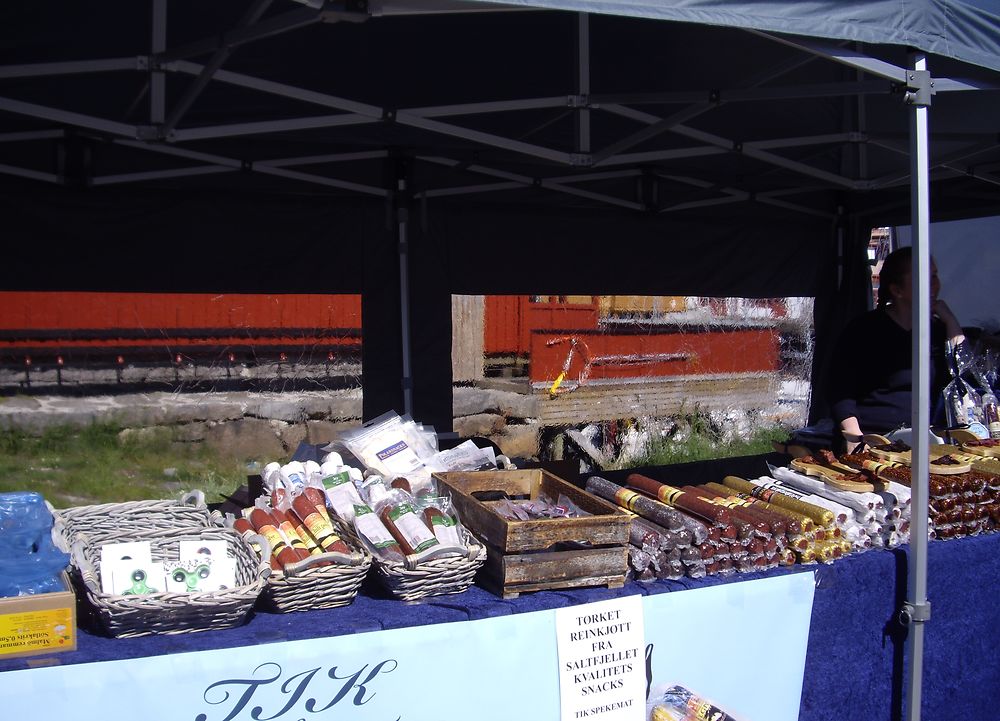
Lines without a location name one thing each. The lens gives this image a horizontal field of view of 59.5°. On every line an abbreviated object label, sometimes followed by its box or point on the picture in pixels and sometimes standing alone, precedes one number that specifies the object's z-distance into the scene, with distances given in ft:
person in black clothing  11.60
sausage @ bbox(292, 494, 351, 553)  6.51
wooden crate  6.64
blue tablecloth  6.09
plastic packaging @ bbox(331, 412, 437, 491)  8.54
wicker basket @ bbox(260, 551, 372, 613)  6.27
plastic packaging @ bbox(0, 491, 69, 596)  5.79
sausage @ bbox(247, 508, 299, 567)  6.36
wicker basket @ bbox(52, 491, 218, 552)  6.62
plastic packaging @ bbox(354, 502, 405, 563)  6.63
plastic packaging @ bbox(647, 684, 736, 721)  6.79
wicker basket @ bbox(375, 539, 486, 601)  6.48
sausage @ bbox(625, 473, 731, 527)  7.62
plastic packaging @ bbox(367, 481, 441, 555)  6.57
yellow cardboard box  5.48
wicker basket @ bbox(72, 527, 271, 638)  5.68
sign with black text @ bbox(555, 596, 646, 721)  6.66
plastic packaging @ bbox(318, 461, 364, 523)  7.21
